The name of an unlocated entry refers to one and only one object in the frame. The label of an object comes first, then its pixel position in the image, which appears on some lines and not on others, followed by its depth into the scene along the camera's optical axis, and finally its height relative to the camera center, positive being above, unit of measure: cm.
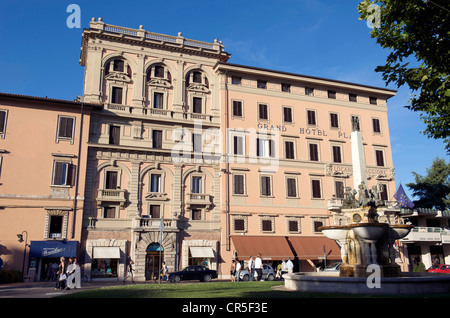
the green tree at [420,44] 1309 +711
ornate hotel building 3212 +837
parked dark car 2820 -165
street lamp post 2875 +31
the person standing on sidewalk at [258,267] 2859 -116
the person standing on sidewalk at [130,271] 3034 -150
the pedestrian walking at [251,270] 2825 -135
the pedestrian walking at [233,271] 2952 -148
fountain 1250 -37
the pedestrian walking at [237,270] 2793 -134
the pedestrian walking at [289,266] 2948 -113
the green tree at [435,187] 5444 +865
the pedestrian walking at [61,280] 2045 -144
